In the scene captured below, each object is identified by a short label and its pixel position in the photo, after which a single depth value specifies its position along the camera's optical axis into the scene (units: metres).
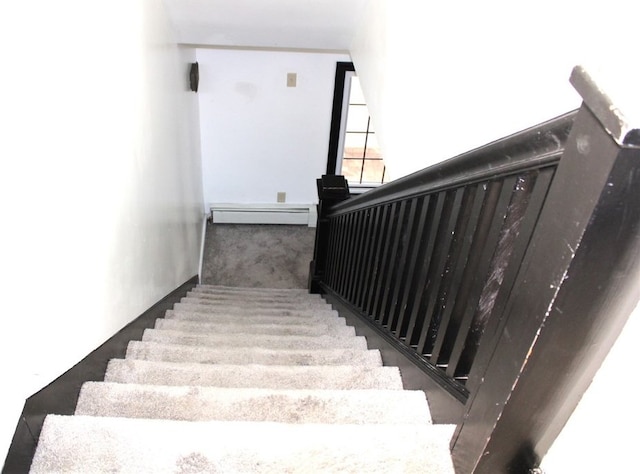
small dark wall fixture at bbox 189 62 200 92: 3.65
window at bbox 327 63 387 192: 4.40
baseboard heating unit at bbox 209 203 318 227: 4.93
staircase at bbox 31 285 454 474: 0.95
